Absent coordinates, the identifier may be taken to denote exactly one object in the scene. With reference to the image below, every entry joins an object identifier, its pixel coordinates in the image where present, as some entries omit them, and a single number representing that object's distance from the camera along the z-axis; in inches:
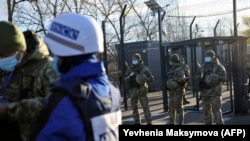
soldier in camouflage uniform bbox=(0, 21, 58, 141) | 96.3
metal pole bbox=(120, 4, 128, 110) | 422.4
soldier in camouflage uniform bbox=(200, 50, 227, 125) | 306.0
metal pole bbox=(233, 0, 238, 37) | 392.3
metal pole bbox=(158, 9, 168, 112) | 430.1
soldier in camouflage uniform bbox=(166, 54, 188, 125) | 327.9
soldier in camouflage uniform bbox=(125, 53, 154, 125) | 340.7
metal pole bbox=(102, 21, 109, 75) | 432.7
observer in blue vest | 63.3
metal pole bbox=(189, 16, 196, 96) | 478.9
